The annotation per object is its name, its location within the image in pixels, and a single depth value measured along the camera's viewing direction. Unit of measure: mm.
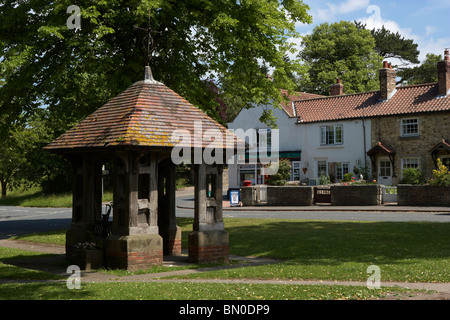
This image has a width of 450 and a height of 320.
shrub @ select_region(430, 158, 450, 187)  32359
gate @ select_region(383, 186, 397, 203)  35375
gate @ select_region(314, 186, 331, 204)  36438
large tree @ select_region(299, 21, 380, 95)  62906
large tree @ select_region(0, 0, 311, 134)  20969
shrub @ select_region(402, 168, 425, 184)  37969
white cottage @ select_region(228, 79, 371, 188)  44906
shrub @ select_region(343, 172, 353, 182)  42219
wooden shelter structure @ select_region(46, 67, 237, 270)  13086
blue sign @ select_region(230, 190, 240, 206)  37134
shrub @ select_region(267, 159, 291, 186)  41719
